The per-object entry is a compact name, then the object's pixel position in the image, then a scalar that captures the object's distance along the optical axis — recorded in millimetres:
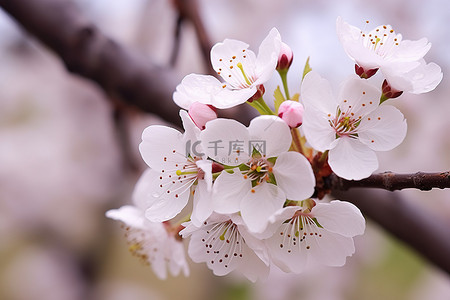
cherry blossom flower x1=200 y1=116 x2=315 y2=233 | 390
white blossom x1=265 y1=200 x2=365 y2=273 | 396
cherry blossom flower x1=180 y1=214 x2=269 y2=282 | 412
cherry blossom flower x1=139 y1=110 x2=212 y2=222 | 409
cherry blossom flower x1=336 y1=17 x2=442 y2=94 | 402
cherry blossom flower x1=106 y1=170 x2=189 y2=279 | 449
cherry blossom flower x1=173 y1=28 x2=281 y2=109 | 400
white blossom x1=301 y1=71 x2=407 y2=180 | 395
